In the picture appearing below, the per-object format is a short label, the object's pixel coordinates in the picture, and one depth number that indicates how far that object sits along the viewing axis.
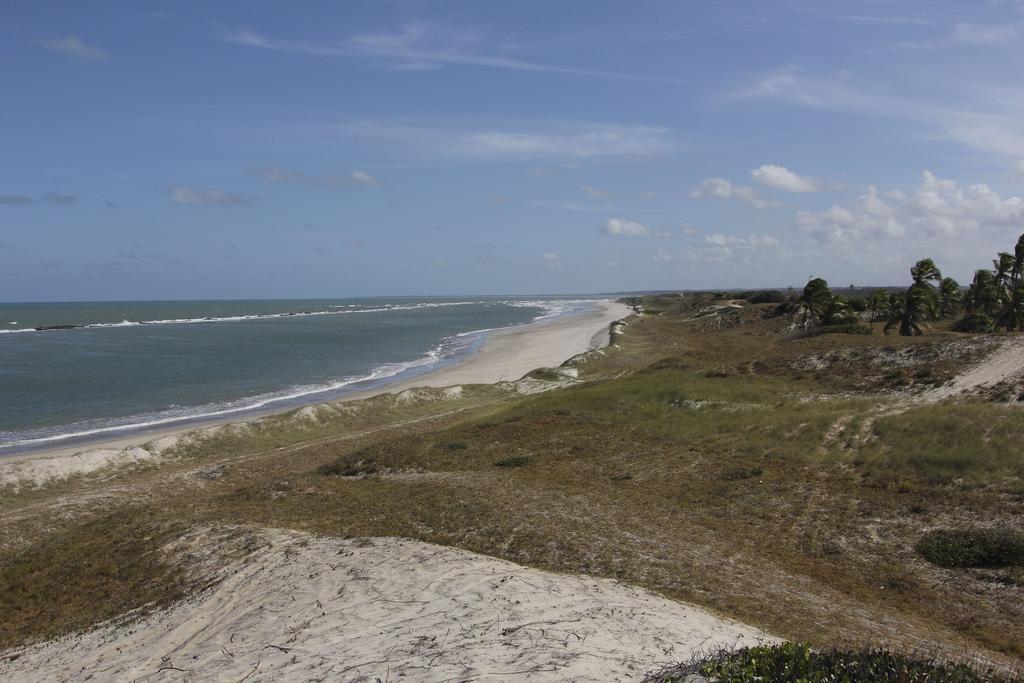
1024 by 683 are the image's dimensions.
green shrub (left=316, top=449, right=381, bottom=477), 29.67
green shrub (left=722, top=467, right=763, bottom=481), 24.78
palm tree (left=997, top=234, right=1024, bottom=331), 52.94
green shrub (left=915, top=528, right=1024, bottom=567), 16.53
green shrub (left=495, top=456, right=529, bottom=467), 28.62
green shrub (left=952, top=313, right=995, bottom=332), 54.47
